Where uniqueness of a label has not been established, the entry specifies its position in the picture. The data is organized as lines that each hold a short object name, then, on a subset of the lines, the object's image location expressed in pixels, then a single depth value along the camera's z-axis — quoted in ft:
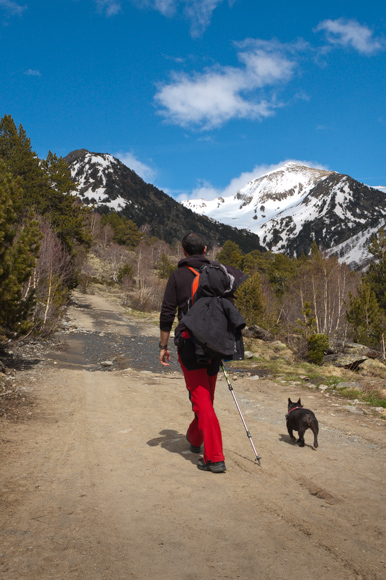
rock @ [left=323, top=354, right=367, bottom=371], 47.19
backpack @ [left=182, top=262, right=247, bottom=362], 11.09
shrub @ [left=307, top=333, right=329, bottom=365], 47.70
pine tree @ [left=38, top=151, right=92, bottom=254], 91.97
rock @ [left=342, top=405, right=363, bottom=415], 19.99
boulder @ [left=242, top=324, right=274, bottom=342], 69.21
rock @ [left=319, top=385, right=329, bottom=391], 25.88
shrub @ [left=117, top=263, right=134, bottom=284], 171.01
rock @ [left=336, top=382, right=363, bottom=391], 24.53
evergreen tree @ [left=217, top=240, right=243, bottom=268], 182.31
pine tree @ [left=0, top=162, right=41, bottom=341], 25.53
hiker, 11.53
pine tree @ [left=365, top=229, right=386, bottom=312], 92.27
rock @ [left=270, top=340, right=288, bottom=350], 59.18
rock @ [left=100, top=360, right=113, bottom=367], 36.26
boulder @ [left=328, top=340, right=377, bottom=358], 58.02
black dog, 14.64
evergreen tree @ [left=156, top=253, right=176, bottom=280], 193.06
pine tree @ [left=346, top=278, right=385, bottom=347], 79.36
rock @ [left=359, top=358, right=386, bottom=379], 43.00
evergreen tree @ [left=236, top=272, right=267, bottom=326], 79.66
